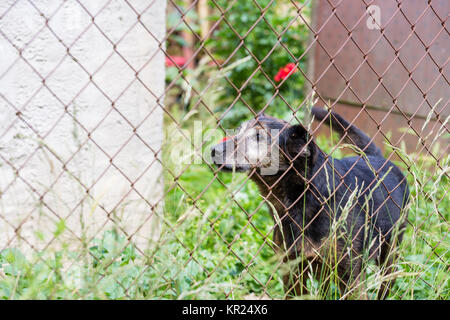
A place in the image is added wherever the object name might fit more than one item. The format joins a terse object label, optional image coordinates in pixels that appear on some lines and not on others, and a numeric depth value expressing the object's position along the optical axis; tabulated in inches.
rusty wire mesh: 67.6
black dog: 107.3
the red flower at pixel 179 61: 281.6
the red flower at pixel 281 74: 181.7
